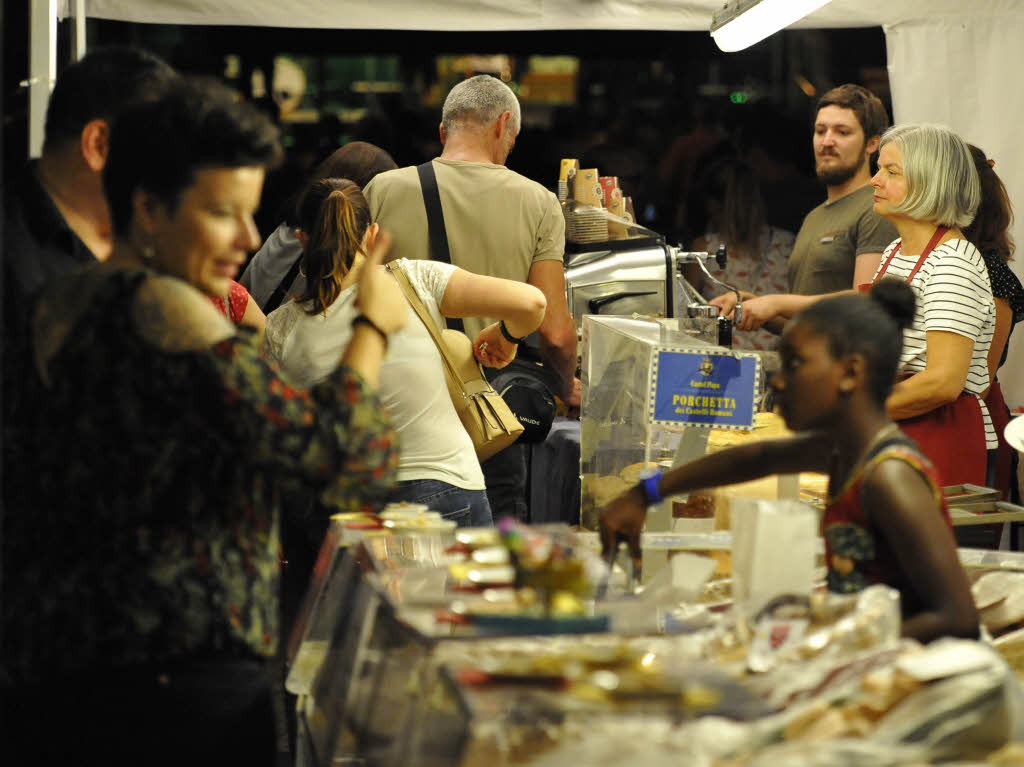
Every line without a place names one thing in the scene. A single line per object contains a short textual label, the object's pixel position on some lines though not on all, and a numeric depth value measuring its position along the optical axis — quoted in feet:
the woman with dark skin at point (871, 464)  12.68
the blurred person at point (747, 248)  38.81
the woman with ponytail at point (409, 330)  21.42
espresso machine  32.07
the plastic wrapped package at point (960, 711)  10.52
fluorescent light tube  31.63
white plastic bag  13.05
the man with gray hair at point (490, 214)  28.76
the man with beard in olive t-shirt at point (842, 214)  33.86
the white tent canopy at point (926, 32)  34.81
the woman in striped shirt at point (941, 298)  25.26
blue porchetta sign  20.13
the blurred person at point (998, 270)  28.71
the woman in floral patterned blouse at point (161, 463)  10.85
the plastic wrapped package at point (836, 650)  11.18
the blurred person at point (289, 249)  29.48
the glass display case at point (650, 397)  20.20
